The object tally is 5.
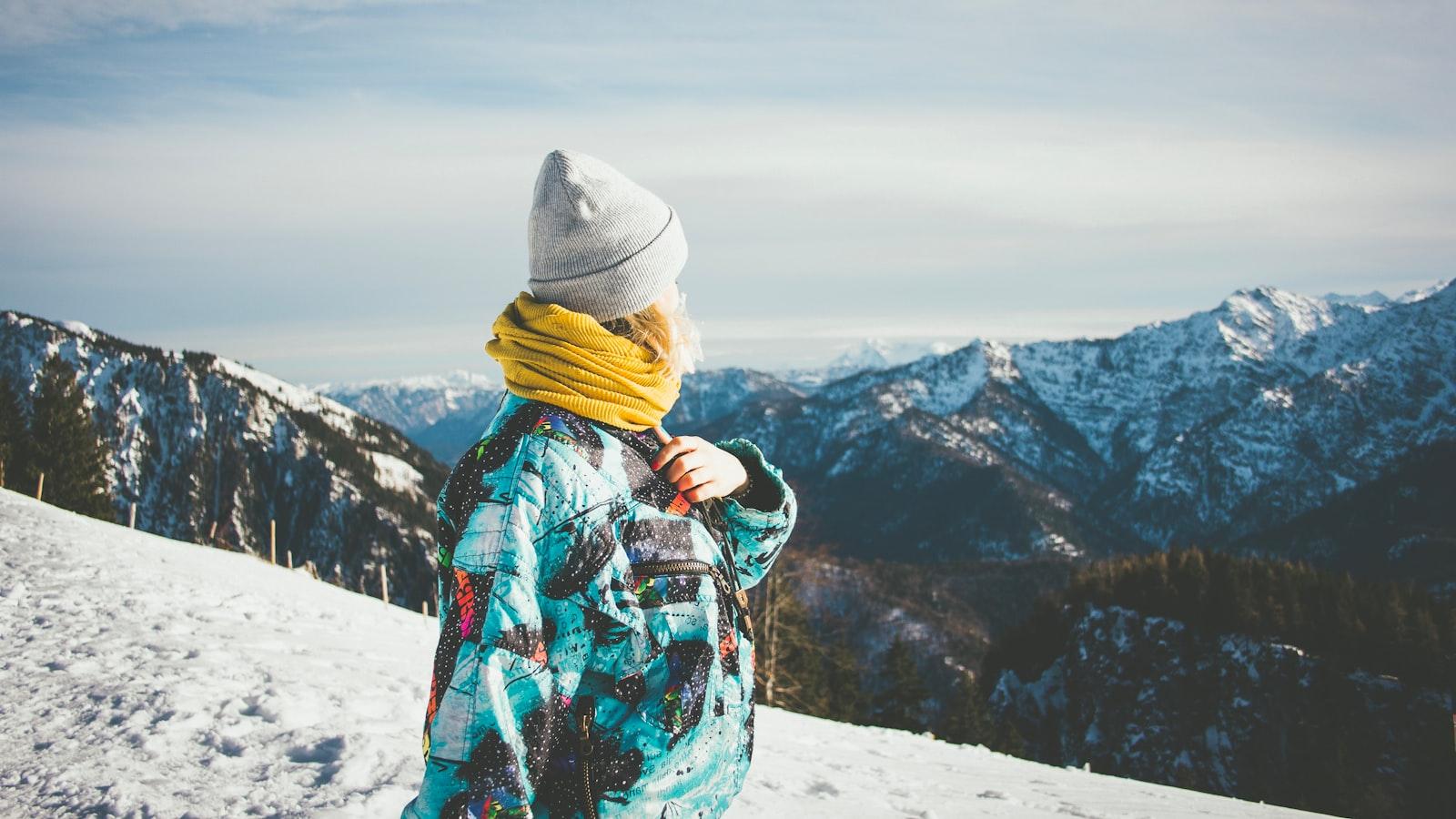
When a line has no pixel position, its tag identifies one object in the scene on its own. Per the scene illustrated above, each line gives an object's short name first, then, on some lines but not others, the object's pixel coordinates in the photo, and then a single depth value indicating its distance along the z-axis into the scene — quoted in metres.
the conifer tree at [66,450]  43.00
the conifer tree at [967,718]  49.44
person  2.08
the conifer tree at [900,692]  48.31
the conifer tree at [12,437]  41.28
